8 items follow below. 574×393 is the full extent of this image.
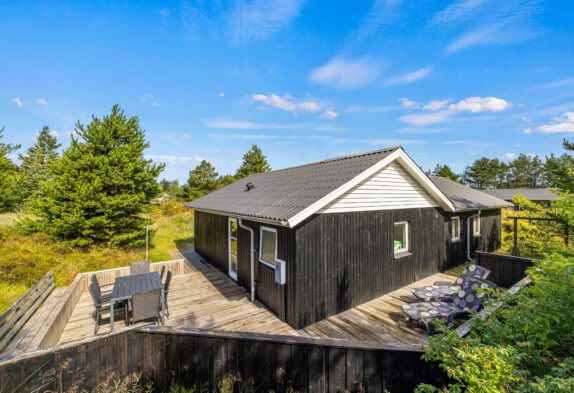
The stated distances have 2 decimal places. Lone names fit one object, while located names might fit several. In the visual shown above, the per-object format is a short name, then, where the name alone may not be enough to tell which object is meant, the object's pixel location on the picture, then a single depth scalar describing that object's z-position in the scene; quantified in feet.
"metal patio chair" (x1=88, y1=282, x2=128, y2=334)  16.04
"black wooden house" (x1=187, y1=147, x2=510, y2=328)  17.06
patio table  16.16
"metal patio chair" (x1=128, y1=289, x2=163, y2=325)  15.60
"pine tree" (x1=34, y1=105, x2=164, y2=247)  32.35
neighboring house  101.89
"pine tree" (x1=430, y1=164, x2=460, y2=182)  133.90
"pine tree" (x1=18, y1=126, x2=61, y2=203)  68.69
